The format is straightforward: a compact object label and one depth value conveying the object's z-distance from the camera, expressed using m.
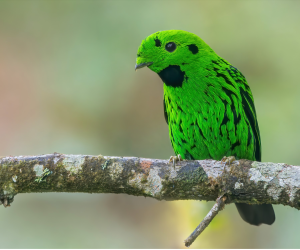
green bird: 6.65
